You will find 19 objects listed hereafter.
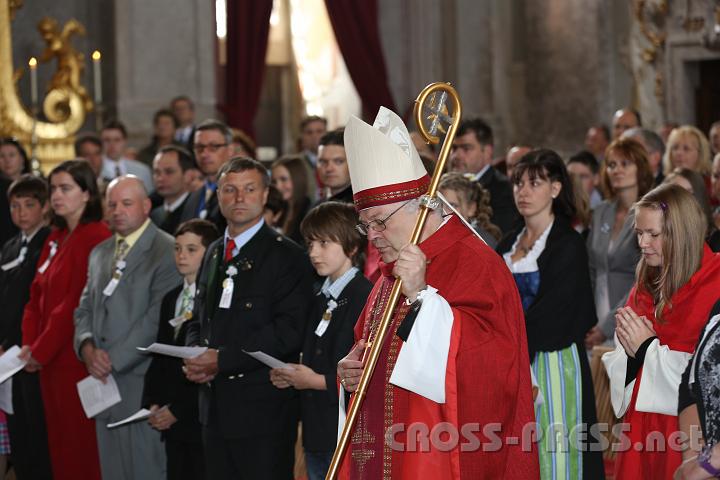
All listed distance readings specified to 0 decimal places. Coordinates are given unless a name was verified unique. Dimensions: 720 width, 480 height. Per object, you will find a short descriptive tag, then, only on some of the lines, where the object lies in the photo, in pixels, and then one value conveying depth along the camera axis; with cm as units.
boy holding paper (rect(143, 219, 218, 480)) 1158
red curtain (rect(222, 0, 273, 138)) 2620
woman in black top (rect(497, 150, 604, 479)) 1057
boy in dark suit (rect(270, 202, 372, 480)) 1003
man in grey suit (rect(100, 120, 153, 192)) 1930
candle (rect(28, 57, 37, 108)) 1834
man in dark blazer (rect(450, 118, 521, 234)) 1405
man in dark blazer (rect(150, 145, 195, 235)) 1473
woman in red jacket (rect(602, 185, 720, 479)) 842
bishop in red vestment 721
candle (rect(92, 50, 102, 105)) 2174
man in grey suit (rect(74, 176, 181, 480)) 1209
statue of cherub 2187
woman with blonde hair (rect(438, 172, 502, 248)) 1127
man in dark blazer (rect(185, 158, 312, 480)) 1041
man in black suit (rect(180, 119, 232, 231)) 1448
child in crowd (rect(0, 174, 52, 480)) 1341
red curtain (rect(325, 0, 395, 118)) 2750
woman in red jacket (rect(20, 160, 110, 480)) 1278
